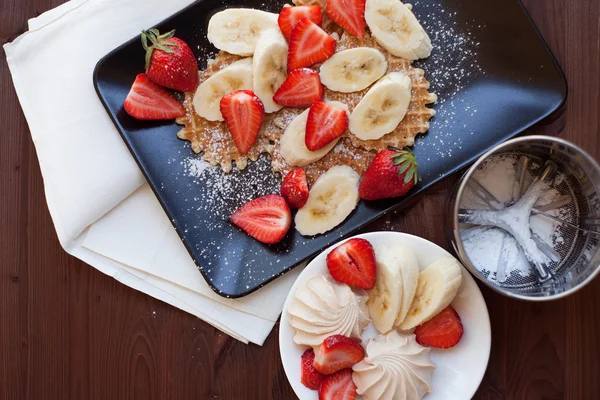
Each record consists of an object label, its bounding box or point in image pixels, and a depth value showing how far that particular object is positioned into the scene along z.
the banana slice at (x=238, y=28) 0.63
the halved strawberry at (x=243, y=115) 0.62
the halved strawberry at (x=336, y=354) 0.59
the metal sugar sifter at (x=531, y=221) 0.60
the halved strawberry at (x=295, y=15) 0.62
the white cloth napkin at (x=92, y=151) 0.64
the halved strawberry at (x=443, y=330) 0.60
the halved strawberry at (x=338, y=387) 0.60
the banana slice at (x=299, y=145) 0.62
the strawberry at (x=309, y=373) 0.61
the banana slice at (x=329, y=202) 0.62
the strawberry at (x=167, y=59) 0.62
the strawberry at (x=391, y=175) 0.60
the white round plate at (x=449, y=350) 0.60
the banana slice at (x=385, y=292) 0.59
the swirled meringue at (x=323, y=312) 0.60
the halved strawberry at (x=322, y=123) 0.61
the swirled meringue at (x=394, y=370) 0.59
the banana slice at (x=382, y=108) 0.62
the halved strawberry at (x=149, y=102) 0.63
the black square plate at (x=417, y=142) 0.62
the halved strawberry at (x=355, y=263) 0.60
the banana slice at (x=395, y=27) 0.62
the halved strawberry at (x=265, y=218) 0.62
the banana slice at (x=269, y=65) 0.62
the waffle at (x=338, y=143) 0.63
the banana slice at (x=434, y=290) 0.59
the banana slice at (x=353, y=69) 0.62
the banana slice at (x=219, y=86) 0.63
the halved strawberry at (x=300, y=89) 0.62
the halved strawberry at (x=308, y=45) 0.62
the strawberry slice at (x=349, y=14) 0.62
